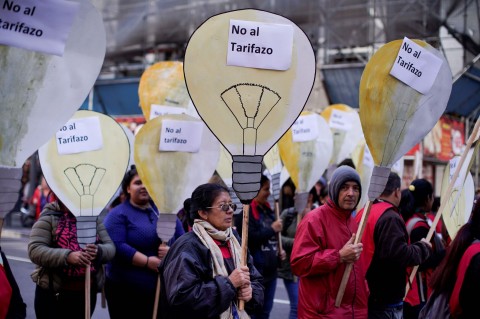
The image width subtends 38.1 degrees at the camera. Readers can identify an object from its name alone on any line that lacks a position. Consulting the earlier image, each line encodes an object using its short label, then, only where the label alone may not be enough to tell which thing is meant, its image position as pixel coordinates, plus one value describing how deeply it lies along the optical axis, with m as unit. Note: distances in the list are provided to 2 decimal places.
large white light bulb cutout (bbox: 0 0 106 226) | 3.06
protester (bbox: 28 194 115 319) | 4.70
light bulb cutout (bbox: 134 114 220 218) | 4.88
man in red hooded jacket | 4.38
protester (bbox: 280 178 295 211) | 7.79
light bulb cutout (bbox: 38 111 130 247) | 4.54
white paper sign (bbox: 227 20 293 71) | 3.58
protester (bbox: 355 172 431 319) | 4.72
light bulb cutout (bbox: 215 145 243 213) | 6.29
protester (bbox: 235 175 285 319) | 5.89
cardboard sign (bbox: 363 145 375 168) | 7.53
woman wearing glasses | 3.47
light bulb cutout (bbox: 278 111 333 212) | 6.72
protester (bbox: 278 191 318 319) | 6.74
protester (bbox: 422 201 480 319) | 3.57
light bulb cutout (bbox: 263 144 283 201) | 6.27
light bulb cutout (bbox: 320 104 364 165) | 9.20
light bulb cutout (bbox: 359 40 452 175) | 4.37
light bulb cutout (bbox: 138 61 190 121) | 6.63
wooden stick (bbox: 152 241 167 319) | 4.80
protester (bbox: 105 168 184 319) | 5.01
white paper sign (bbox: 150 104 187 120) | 6.53
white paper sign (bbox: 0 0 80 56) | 2.88
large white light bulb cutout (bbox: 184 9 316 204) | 3.60
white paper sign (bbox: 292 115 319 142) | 7.09
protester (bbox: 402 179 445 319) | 5.45
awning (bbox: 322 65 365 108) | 17.64
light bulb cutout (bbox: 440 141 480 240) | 5.99
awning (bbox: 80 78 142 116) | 21.14
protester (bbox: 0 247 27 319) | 3.13
